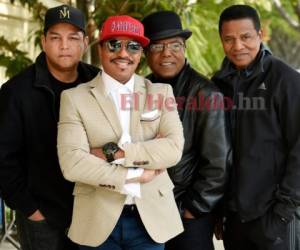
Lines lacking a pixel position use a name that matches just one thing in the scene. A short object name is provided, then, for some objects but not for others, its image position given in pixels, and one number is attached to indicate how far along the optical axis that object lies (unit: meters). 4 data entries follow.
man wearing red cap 2.80
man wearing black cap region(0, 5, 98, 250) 3.28
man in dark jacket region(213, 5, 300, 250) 3.28
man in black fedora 3.41
